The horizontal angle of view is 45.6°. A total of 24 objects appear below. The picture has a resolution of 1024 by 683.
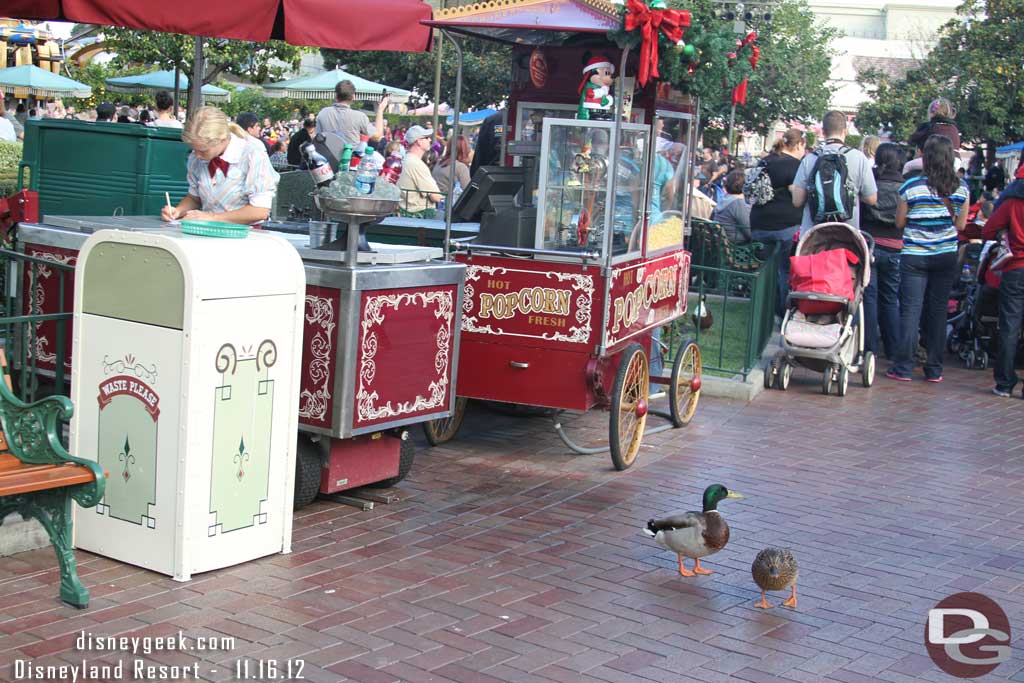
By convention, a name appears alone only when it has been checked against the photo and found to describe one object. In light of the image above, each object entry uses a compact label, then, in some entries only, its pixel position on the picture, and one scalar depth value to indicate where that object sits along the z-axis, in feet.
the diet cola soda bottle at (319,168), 24.67
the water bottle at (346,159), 23.84
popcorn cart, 23.71
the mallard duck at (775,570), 17.63
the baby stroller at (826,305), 34.58
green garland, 24.03
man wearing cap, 42.39
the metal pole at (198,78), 30.24
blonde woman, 21.35
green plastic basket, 17.66
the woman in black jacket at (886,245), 38.19
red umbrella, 21.67
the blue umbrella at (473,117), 87.18
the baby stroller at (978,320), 39.37
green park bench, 15.68
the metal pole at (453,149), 24.30
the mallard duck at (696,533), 18.85
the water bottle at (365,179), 19.95
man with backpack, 36.86
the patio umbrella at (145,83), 74.69
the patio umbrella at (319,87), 76.26
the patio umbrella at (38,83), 73.05
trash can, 16.67
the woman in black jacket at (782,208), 41.70
